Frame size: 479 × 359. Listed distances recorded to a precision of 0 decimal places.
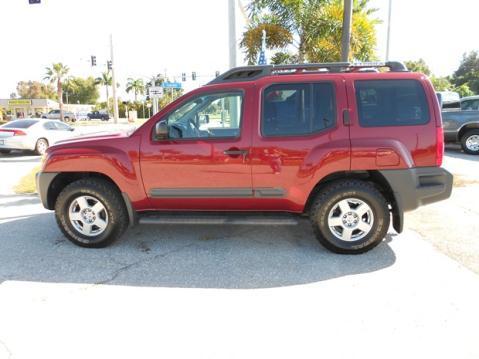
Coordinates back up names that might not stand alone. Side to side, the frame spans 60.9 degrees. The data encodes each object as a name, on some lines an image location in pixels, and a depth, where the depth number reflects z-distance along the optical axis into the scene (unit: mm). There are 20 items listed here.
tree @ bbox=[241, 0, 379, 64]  11297
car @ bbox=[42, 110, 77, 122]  59647
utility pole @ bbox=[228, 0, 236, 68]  9617
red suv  4203
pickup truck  12141
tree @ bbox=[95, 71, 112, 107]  84669
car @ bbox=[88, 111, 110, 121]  64250
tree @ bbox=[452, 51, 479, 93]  58053
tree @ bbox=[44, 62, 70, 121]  69931
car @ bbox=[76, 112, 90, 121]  64022
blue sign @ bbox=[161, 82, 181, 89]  26500
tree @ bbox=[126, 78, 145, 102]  92588
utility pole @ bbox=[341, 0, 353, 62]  8078
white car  13312
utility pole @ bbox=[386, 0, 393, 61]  22141
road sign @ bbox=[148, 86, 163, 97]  16266
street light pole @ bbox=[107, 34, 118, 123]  34812
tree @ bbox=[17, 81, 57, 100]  92125
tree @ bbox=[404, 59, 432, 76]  68350
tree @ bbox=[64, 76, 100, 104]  94450
